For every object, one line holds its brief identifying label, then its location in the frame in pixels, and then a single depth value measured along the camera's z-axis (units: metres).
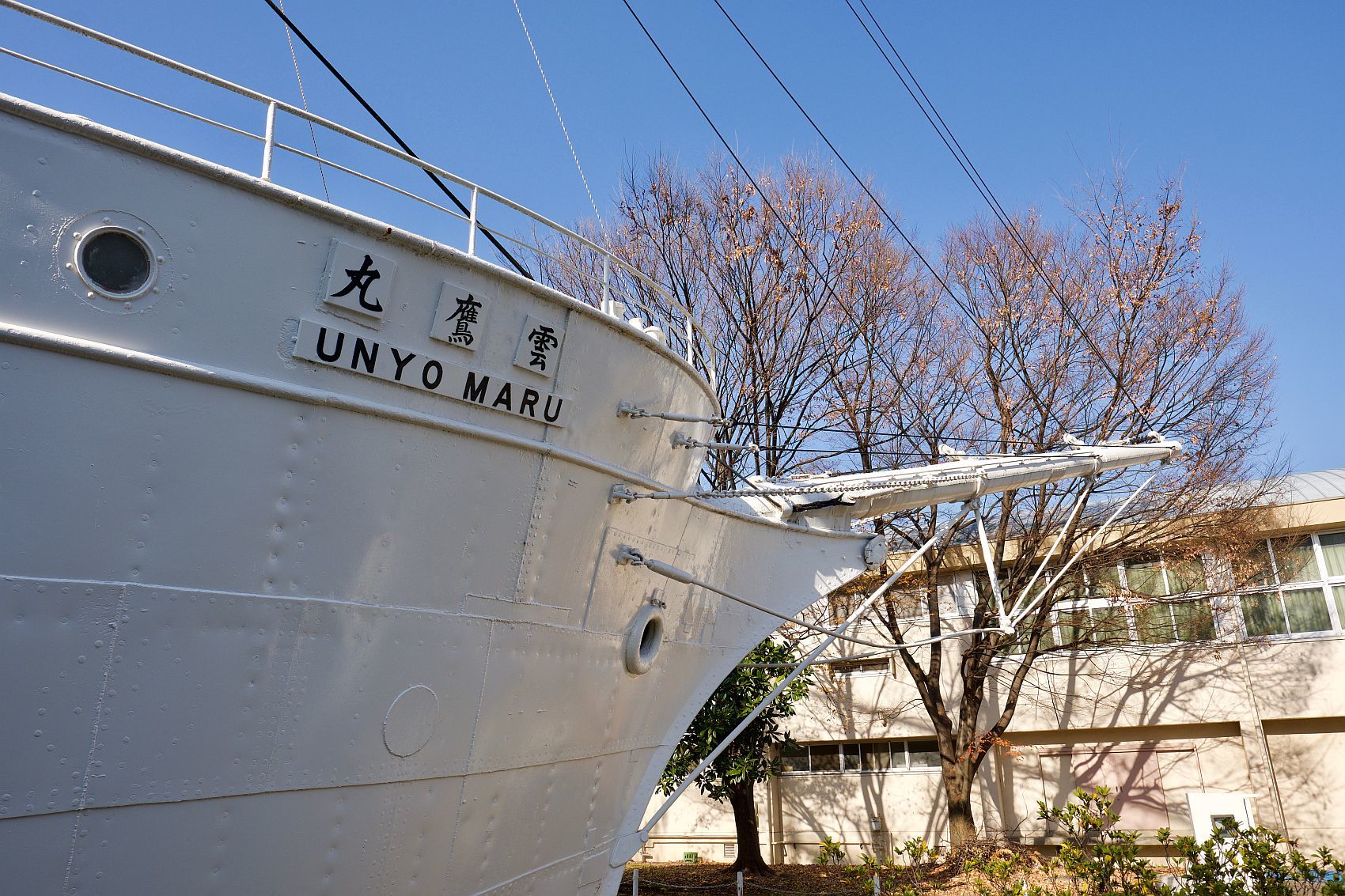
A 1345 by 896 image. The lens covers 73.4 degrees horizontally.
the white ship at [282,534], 3.82
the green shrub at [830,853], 16.34
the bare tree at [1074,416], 15.45
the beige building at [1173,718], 16.06
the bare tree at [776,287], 15.29
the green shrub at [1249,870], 8.28
